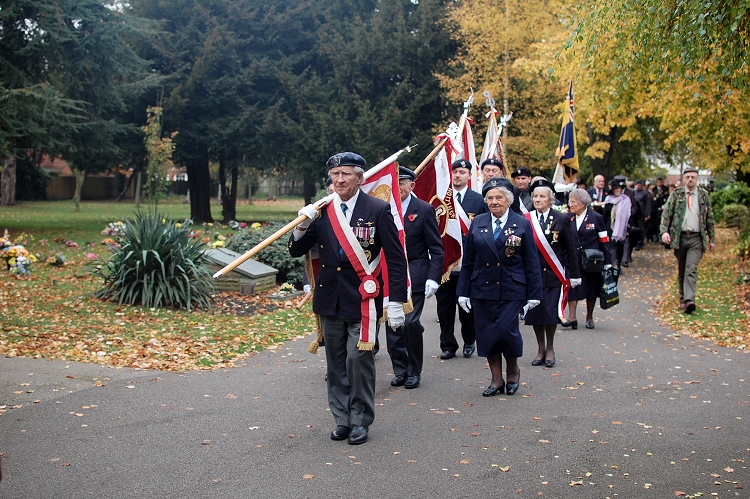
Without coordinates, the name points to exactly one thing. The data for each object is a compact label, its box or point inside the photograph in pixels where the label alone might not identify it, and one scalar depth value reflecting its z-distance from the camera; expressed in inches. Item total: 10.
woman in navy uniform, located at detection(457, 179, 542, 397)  299.4
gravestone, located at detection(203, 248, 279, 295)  568.4
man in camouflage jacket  501.0
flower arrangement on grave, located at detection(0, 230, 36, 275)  614.9
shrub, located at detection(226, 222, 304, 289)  613.6
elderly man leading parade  241.3
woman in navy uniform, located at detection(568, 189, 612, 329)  466.0
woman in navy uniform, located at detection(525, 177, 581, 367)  353.4
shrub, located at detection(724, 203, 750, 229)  1138.0
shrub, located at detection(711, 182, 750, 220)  1230.9
